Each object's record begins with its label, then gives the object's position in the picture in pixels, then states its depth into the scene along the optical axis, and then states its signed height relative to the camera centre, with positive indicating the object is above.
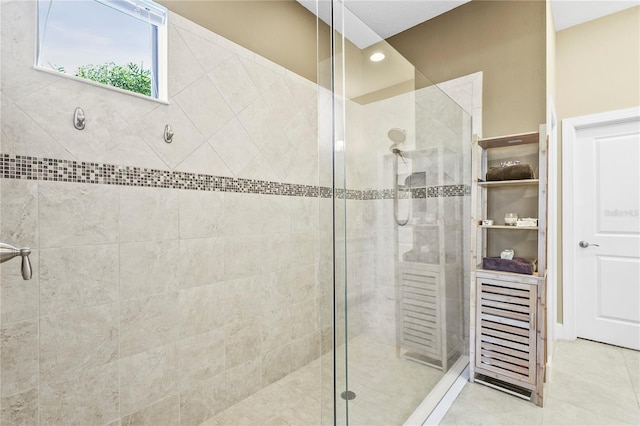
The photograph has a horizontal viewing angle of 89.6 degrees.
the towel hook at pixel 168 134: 1.54 +0.39
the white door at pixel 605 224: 2.53 -0.09
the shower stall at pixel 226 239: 1.13 -0.12
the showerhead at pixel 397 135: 1.35 +0.34
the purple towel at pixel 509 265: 1.90 -0.31
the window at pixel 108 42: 1.28 +0.76
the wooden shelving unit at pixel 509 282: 1.85 -0.41
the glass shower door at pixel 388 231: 1.06 -0.08
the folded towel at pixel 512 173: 1.96 +0.26
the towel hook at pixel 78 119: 1.27 +0.38
